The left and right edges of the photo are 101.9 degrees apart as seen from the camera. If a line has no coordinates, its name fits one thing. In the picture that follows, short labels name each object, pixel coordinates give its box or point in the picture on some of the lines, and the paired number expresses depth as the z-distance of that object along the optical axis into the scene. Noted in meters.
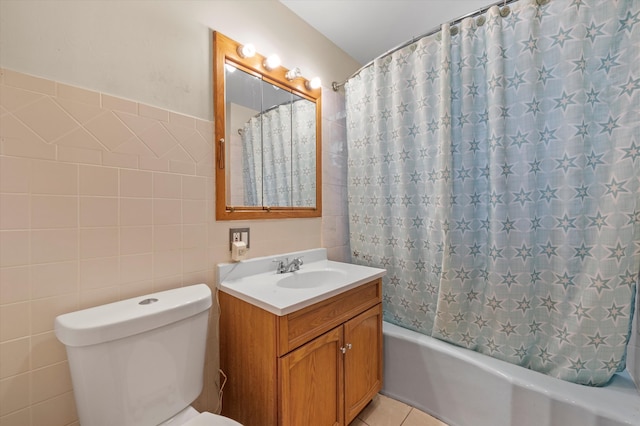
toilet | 0.75
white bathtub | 1.04
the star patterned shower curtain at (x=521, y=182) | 1.05
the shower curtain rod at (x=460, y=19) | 1.25
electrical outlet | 1.30
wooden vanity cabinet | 0.98
